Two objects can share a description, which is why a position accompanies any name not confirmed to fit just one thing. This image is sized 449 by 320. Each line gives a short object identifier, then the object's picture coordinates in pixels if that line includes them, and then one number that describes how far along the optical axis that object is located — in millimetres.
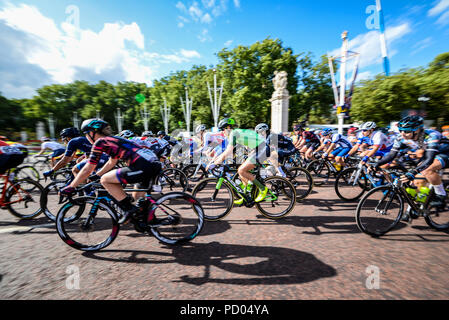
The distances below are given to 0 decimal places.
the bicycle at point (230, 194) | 4363
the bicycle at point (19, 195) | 4328
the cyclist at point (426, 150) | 3559
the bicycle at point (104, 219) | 3188
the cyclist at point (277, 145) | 5354
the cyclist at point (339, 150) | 7258
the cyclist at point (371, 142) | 5488
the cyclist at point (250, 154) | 4344
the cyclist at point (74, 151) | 4570
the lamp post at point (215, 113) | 26491
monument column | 18703
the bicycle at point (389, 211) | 3623
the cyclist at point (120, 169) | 3002
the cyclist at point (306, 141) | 8602
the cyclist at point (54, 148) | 7129
